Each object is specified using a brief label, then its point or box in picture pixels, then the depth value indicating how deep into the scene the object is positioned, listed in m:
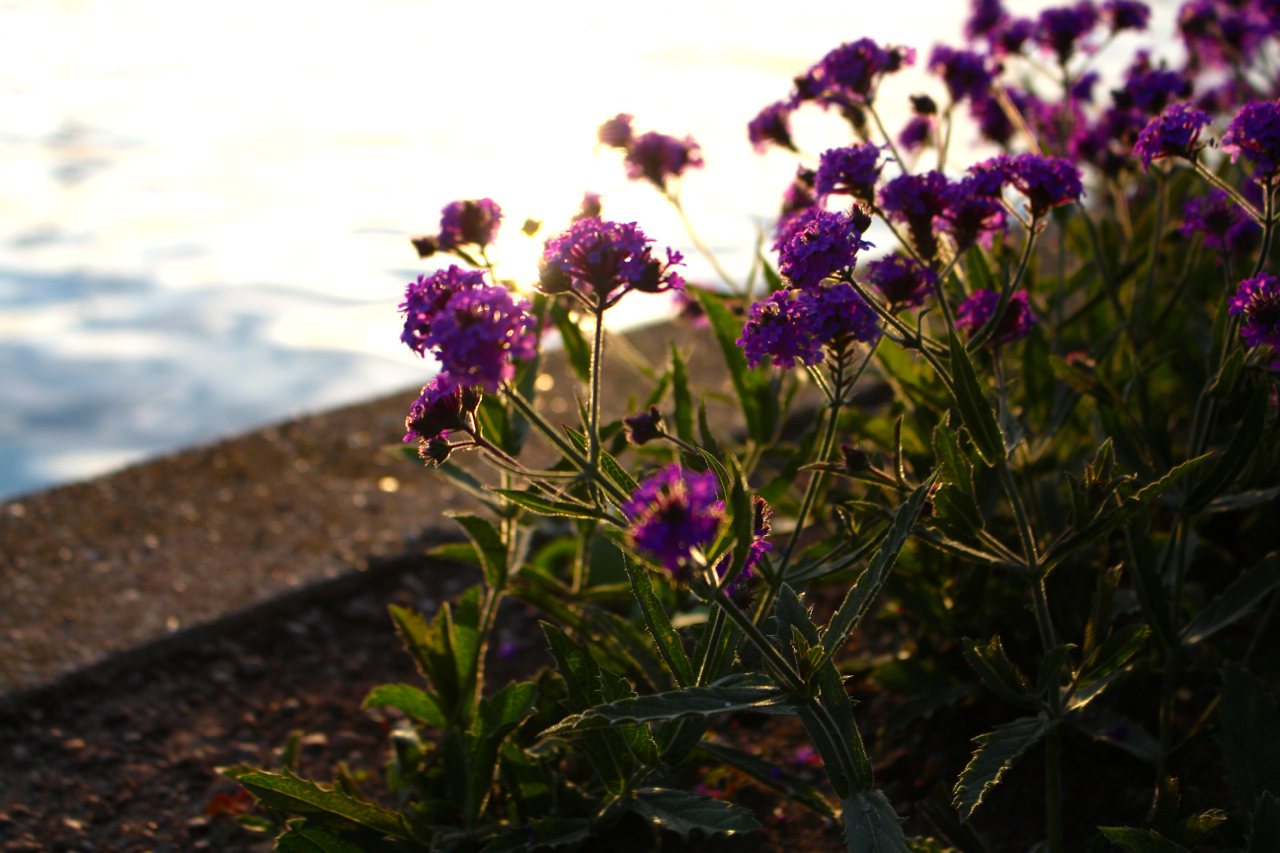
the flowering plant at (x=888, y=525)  0.75
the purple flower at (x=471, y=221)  0.84
